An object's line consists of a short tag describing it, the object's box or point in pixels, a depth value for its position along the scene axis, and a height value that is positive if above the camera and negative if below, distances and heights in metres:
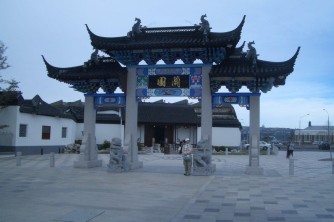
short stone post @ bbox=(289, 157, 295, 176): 18.59 -1.38
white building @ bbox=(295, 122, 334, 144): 104.79 +1.51
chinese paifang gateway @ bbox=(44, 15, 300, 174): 17.83 +3.58
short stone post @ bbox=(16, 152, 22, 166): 22.14 -1.47
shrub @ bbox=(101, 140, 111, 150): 41.15 -0.86
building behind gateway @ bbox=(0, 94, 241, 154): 35.22 +1.43
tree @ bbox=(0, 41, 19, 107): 28.89 +3.34
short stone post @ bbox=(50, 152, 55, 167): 21.33 -1.39
